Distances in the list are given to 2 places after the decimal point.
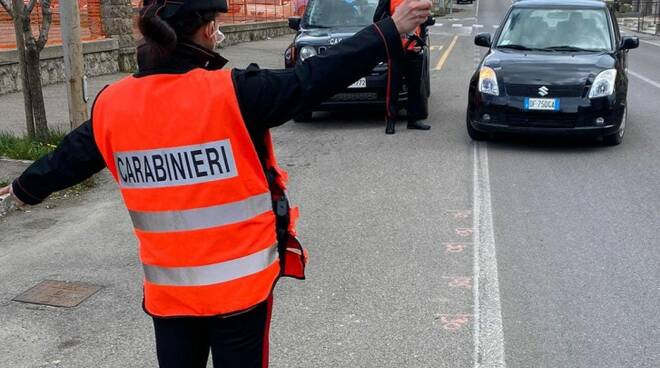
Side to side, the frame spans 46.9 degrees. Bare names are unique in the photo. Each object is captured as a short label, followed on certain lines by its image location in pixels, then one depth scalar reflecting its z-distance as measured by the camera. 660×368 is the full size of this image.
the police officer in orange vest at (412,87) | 9.54
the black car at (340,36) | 10.47
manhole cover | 4.75
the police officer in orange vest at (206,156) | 2.11
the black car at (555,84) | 8.47
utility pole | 7.99
